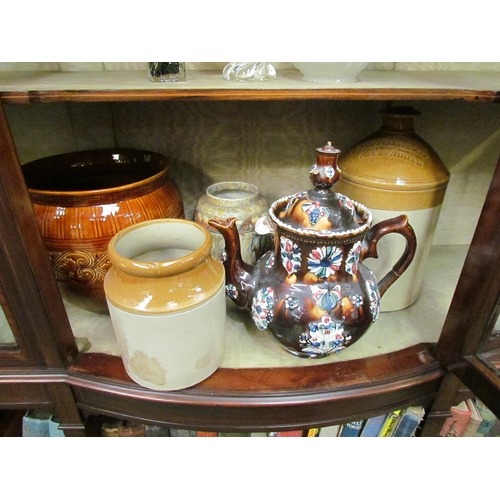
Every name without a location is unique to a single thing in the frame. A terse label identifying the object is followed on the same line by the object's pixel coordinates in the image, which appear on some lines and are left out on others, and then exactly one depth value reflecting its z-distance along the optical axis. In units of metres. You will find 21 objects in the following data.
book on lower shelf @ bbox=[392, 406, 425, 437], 0.64
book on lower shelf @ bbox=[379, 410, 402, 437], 0.65
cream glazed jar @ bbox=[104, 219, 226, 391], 0.47
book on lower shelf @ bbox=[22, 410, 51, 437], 0.70
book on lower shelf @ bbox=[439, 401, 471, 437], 0.69
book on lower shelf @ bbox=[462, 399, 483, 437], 0.69
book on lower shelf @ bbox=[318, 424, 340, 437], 0.66
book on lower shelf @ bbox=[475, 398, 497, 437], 0.71
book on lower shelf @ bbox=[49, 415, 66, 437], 0.69
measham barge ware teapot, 0.50
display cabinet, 0.47
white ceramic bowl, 0.54
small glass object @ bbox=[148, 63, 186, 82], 0.55
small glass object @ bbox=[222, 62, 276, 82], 0.59
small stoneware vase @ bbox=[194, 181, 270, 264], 0.63
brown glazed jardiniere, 0.55
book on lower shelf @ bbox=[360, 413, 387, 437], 0.66
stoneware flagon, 0.58
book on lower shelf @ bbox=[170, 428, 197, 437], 0.69
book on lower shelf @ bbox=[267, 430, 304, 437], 0.66
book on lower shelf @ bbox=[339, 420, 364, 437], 0.67
